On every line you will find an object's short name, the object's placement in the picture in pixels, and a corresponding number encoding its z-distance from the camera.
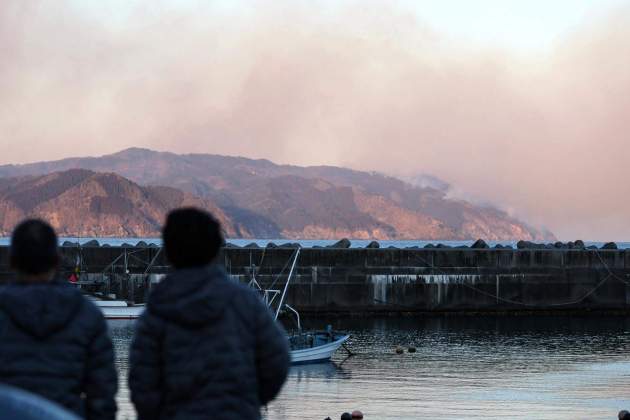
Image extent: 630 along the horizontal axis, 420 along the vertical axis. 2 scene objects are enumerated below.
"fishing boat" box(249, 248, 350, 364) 34.47
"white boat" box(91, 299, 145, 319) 46.47
